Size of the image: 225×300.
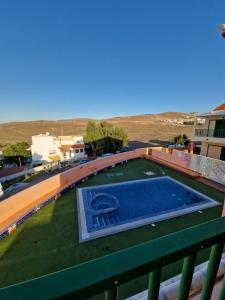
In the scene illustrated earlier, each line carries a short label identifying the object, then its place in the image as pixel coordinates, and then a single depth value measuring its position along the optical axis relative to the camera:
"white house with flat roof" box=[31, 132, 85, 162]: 22.11
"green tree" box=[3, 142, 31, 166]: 20.27
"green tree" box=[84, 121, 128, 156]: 23.08
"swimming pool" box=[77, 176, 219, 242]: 6.05
